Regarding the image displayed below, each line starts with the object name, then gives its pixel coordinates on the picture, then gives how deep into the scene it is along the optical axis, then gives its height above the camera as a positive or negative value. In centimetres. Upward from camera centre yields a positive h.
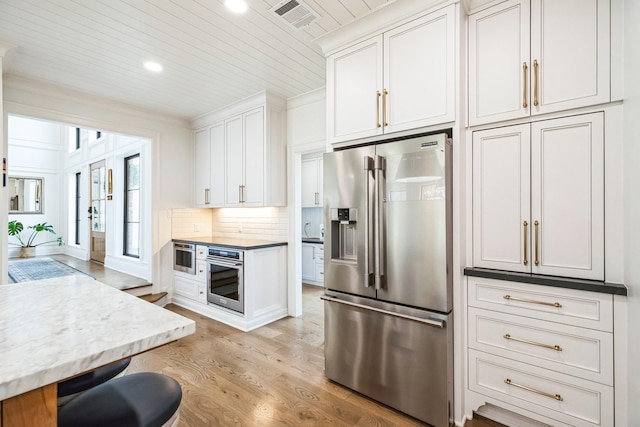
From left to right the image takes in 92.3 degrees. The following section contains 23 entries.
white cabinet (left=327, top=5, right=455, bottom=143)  200 +96
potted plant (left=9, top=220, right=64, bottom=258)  664 -48
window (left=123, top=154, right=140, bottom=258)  493 +12
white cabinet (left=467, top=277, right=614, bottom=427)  164 -80
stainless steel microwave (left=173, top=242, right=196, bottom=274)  415 -61
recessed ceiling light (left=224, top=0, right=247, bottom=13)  208 +144
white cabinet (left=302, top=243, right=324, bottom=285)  547 -90
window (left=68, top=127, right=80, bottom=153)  687 +170
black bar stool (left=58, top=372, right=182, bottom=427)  86 -57
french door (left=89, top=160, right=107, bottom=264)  579 +7
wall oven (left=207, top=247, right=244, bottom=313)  354 -78
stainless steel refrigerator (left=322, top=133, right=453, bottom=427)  191 -41
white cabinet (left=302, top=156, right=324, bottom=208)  546 +58
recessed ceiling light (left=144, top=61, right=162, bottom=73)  292 +143
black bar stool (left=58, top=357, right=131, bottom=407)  112 -64
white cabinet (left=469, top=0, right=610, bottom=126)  167 +92
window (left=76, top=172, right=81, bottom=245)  707 +13
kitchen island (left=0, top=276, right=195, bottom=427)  67 -33
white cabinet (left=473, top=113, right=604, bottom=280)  170 +10
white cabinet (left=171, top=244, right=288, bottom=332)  353 -97
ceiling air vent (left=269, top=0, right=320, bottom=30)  211 +144
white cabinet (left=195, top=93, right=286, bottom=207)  377 +77
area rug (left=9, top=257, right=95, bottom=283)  466 -95
